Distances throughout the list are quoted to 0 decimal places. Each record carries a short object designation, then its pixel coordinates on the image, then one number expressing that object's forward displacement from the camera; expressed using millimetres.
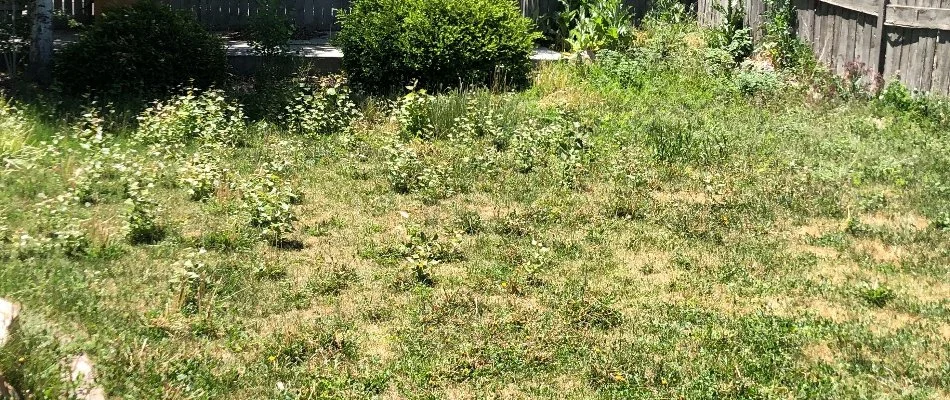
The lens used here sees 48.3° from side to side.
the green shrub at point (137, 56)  11242
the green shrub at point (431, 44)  11500
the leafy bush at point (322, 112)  10070
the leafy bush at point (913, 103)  9656
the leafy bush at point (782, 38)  12156
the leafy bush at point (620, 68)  11938
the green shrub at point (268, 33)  12414
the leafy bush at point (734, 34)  13117
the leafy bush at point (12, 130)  8430
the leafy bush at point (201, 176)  7953
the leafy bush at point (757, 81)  11141
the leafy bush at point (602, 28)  13698
